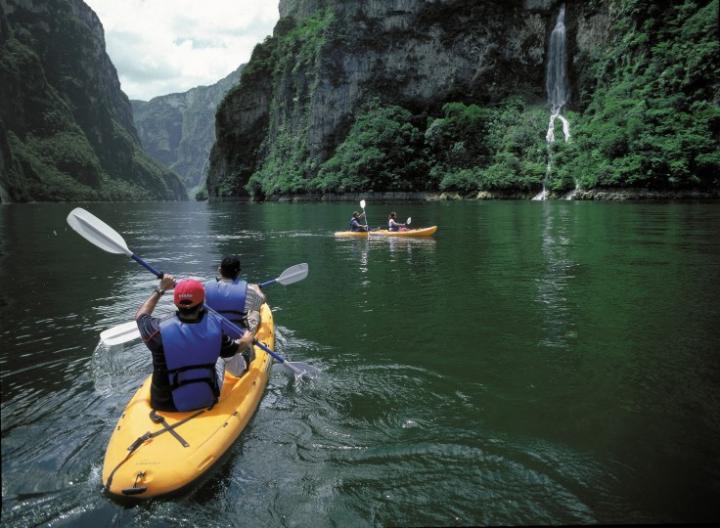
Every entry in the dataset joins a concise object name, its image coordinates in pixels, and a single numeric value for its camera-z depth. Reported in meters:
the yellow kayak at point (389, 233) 21.14
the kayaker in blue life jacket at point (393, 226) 22.00
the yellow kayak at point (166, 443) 3.77
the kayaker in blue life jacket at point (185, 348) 4.24
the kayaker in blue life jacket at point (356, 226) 22.91
